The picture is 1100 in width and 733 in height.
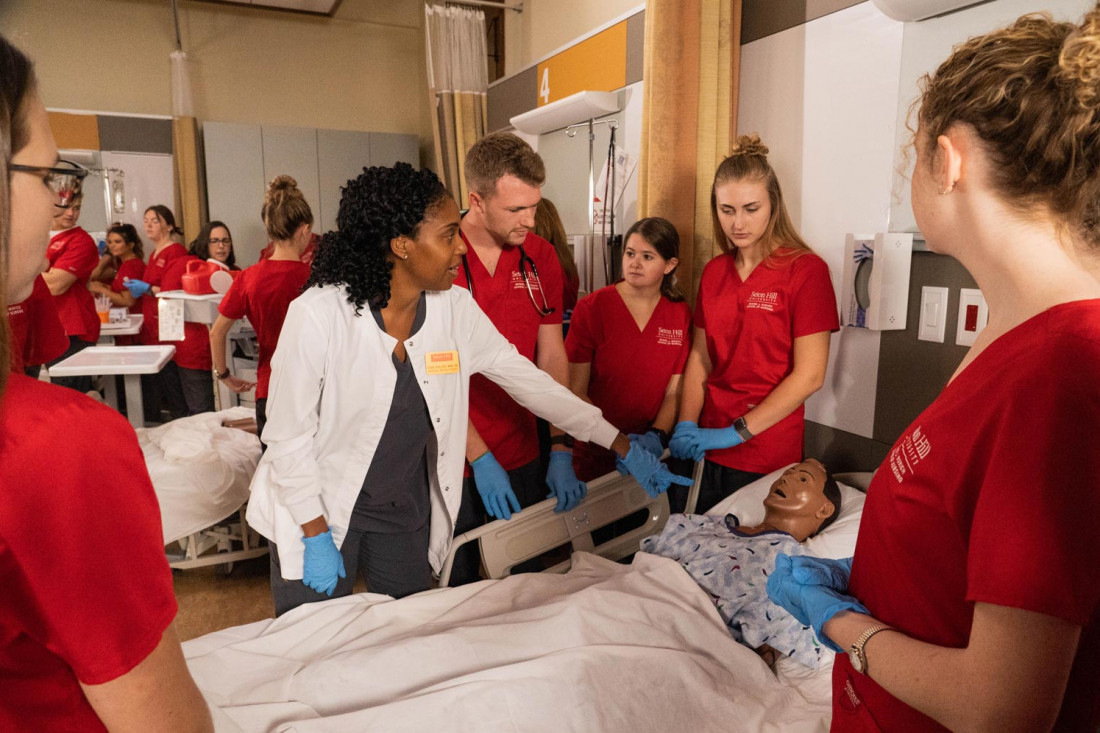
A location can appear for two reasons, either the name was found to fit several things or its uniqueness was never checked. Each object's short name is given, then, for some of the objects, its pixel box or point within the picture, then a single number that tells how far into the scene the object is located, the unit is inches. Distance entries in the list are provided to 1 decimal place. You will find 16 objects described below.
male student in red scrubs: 83.5
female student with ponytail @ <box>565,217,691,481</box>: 100.6
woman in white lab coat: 65.5
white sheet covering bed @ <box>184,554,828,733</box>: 57.0
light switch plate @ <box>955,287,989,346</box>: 75.9
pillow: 81.0
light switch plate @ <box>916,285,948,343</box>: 80.4
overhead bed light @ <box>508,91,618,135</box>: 133.4
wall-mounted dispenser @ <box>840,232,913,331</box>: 84.0
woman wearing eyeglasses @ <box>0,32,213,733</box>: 20.8
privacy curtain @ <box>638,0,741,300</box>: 103.8
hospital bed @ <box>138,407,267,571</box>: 107.7
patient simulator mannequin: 69.2
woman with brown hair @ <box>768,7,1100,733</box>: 23.3
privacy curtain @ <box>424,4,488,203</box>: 199.6
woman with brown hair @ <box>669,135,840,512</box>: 83.2
